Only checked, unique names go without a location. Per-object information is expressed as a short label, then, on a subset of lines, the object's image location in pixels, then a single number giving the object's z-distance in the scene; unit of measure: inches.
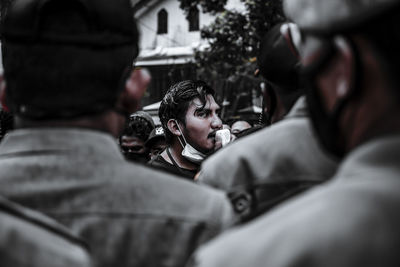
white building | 1114.4
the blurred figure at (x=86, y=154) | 34.1
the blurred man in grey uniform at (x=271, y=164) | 39.8
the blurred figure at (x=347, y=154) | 22.5
